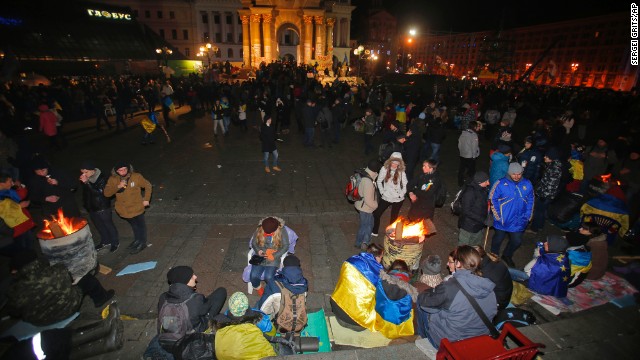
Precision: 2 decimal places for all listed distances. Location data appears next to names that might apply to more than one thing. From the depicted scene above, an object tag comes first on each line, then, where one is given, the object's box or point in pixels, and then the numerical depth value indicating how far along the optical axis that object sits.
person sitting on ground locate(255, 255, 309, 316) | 3.88
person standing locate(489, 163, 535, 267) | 5.20
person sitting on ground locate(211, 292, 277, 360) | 3.19
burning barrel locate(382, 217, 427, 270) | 5.01
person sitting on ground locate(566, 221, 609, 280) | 4.92
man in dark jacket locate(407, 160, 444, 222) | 5.76
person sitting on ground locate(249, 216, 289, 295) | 4.63
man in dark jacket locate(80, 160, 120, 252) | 5.66
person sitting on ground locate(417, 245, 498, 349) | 3.38
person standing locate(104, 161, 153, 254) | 5.63
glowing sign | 38.89
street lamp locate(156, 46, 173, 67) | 37.15
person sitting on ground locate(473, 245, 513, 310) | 3.99
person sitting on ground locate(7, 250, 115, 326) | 3.84
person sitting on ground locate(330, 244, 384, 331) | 4.01
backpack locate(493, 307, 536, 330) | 4.10
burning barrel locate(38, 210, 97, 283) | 4.79
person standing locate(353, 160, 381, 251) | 5.59
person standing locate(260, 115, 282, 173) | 9.66
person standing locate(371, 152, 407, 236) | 5.87
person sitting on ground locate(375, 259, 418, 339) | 3.99
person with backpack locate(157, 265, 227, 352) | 3.32
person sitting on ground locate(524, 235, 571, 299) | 4.52
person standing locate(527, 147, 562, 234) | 6.45
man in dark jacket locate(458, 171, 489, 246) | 5.26
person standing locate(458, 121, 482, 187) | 8.91
